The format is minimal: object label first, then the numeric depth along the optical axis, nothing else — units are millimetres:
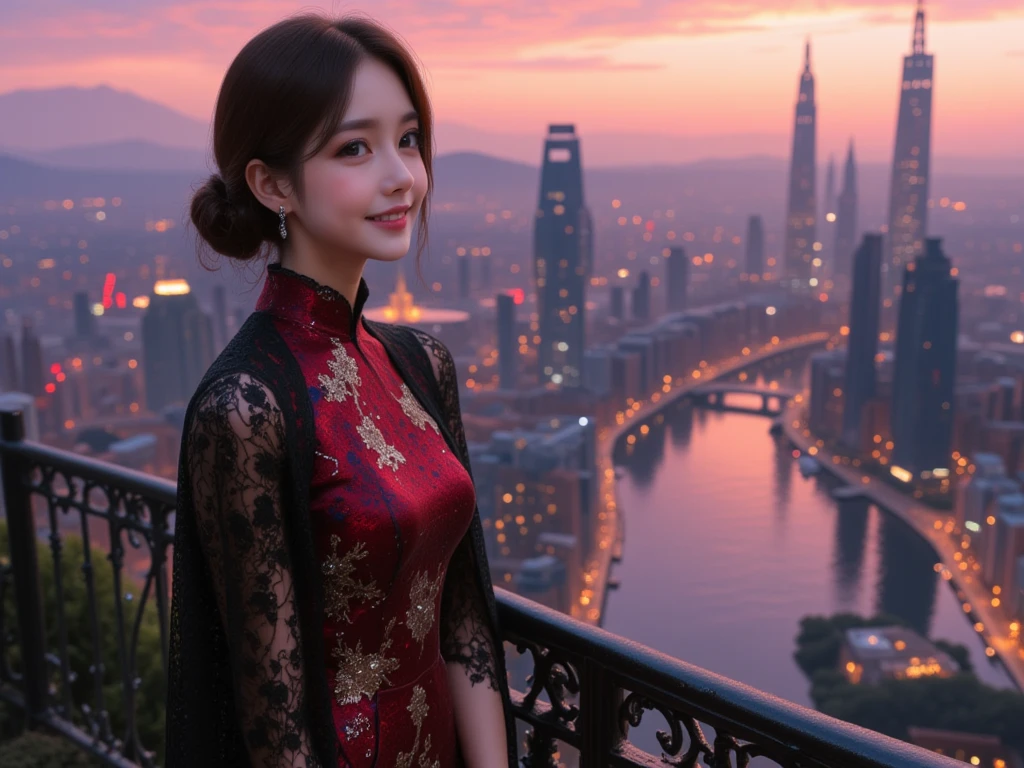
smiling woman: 771
